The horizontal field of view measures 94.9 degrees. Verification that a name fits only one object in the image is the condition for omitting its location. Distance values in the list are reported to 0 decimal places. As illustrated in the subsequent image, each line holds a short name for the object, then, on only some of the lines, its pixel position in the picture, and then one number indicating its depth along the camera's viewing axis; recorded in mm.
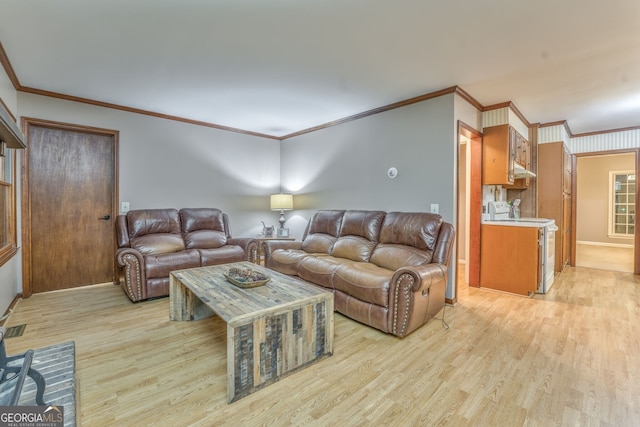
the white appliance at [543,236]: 3508
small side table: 4418
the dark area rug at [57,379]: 1385
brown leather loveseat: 3119
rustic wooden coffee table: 1668
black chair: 1304
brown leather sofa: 2381
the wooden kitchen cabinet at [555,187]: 4484
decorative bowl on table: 2219
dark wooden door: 3414
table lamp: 4965
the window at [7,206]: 2703
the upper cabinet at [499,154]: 3656
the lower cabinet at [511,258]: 3438
